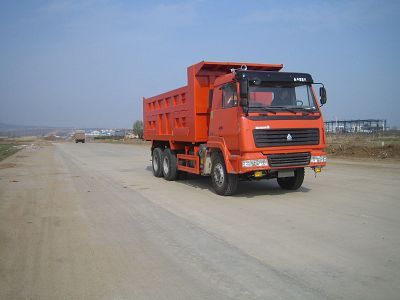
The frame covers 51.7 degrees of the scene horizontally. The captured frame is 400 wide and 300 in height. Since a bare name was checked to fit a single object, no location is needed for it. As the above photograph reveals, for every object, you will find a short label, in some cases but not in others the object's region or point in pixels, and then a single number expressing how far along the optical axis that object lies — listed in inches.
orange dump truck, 347.9
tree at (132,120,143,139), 3799.2
